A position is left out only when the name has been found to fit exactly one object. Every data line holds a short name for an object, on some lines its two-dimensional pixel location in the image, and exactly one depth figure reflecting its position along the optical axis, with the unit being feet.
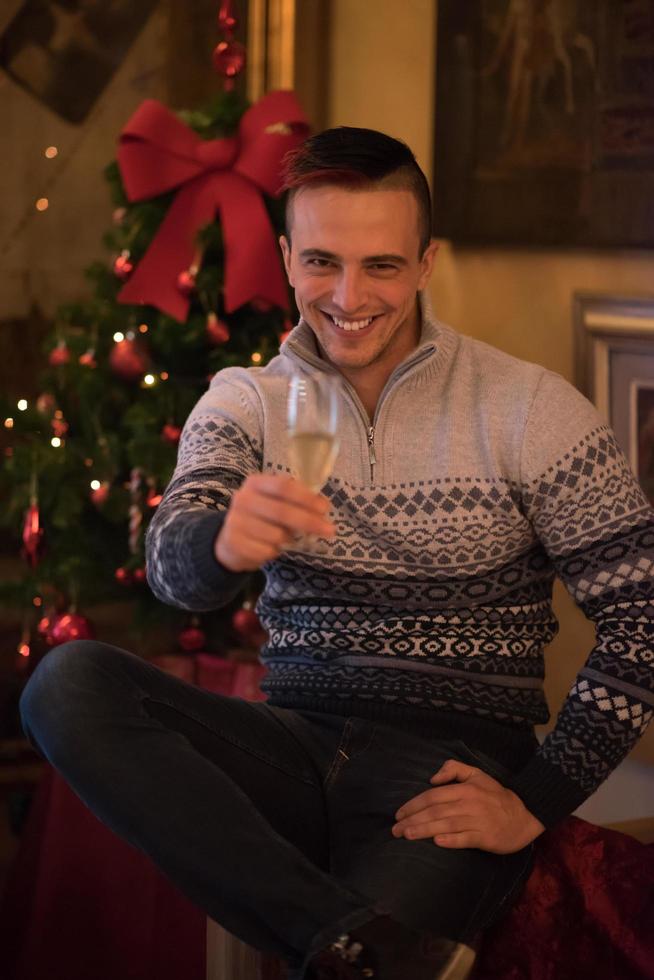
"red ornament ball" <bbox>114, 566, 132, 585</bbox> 9.95
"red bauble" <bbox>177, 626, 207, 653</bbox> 10.16
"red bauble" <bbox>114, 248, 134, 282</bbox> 10.07
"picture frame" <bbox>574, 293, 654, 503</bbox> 9.56
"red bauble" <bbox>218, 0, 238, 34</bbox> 10.03
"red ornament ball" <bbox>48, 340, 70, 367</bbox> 10.38
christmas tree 9.81
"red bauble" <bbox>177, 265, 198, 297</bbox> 9.77
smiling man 5.78
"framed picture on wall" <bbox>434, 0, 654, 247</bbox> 9.57
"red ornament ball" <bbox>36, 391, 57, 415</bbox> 10.32
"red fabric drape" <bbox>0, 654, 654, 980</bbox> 6.26
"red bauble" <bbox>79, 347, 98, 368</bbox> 10.21
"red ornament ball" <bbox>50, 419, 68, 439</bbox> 10.28
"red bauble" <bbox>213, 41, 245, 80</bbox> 10.05
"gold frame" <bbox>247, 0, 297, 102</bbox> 12.05
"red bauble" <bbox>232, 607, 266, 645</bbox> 9.98
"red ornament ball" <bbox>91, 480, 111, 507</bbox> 9.95
